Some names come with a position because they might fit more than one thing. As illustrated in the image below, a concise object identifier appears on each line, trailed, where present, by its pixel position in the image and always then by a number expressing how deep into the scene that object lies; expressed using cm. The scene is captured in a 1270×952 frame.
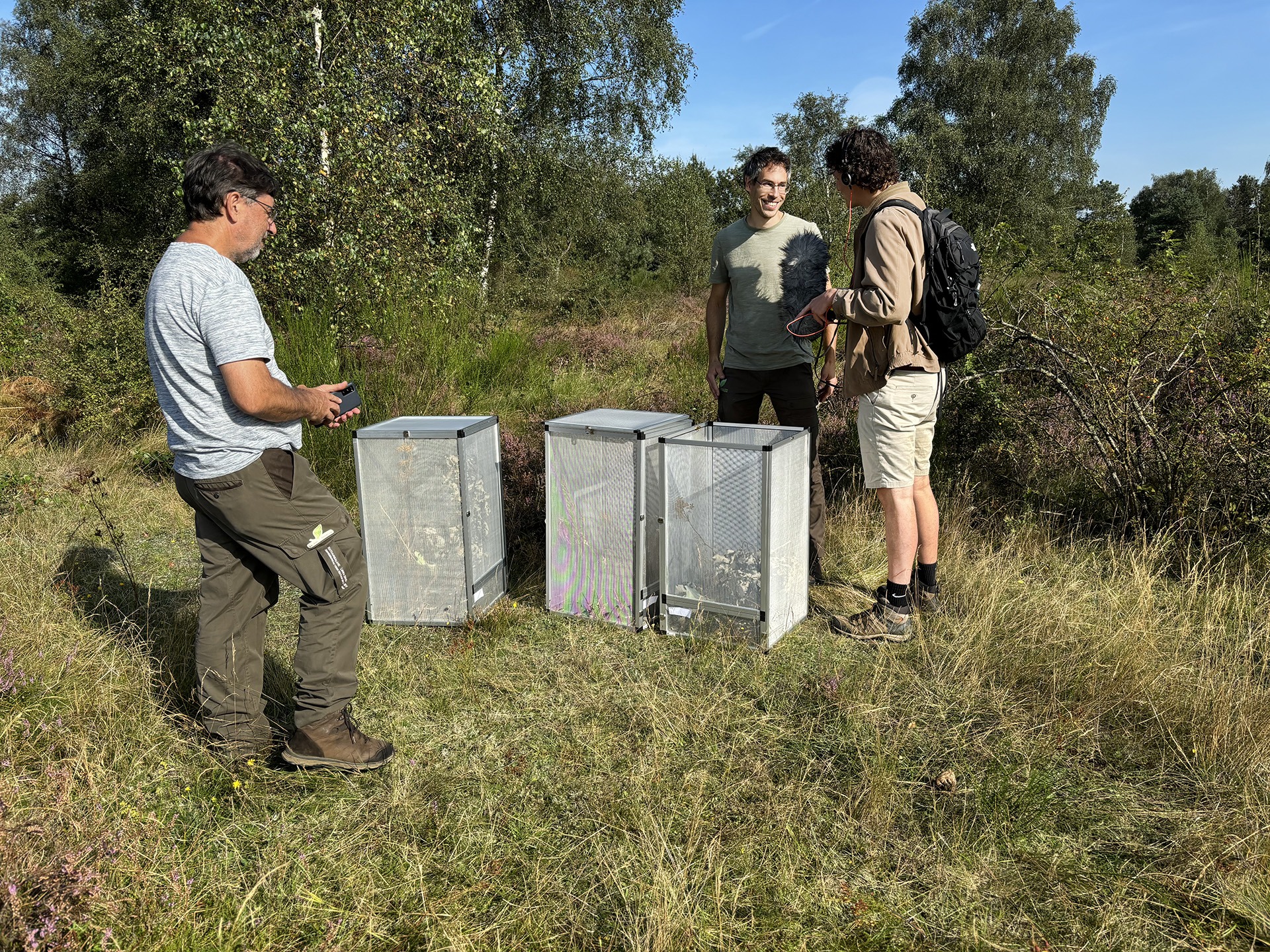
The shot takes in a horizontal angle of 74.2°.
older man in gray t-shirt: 233
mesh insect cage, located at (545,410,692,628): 352
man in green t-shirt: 389
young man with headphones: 318
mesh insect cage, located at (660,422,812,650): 334
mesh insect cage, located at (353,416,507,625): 354
